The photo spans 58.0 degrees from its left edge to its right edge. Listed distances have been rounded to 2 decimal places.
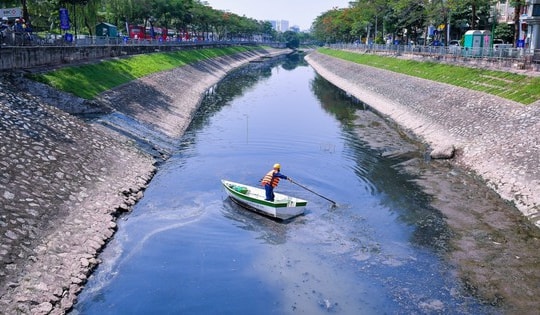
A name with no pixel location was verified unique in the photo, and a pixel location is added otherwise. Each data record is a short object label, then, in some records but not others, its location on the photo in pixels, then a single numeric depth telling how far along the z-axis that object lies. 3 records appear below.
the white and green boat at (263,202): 22.06
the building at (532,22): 56.25
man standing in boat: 22.53
